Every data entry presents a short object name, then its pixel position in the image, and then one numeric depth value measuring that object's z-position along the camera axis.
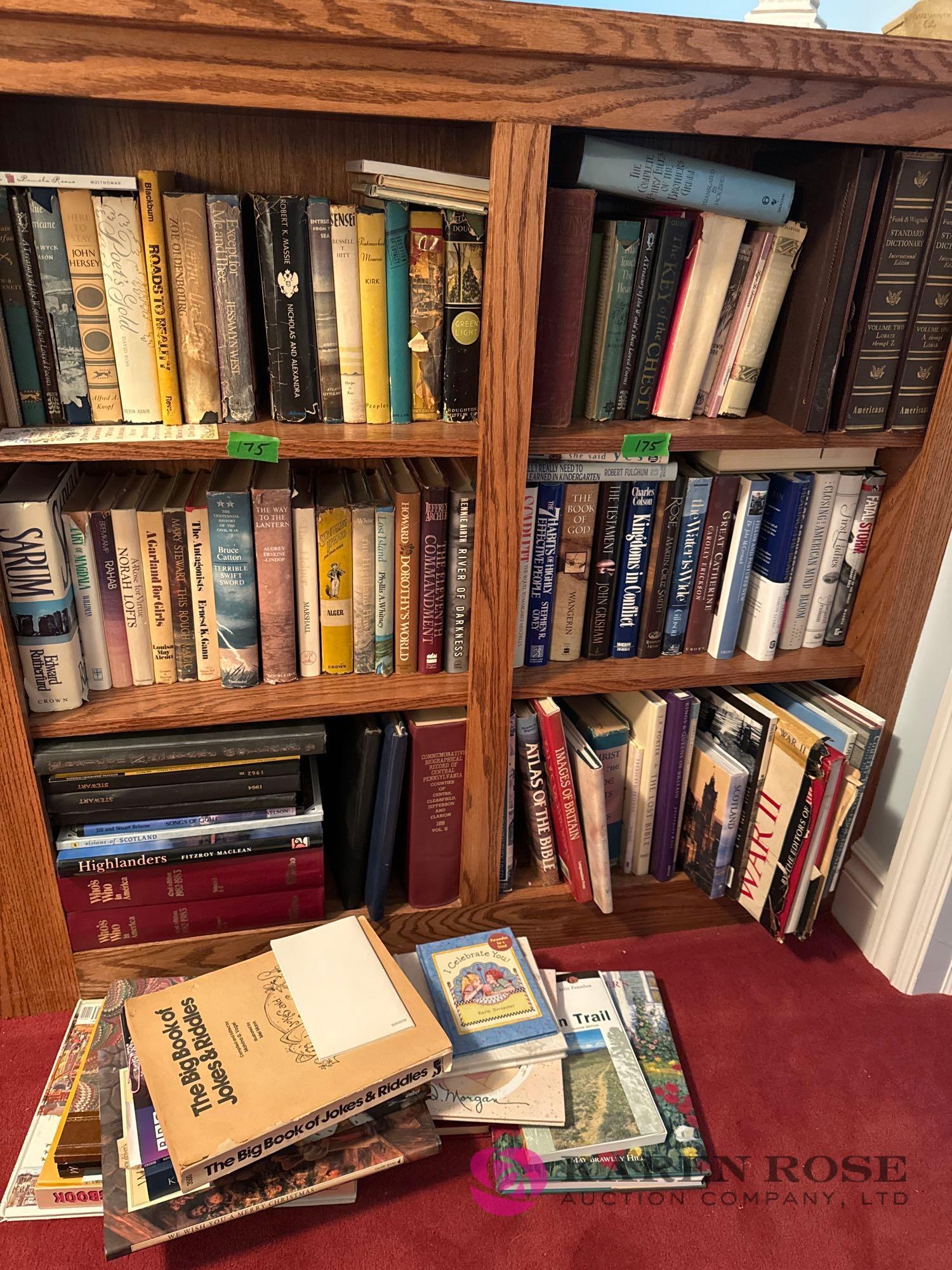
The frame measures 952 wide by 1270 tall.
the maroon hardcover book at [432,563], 1.23
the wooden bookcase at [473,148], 0.92
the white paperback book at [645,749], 1.41
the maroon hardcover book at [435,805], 1.33
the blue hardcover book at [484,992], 1.27
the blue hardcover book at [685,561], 1.32
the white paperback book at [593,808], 1.36
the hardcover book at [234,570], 1.18
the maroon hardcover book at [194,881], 1.30
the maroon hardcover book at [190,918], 1.34
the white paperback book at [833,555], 1.36
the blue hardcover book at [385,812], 1.32
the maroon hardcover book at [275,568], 1.19
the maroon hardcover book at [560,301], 1.10
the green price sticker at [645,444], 1.21
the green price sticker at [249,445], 1.10
